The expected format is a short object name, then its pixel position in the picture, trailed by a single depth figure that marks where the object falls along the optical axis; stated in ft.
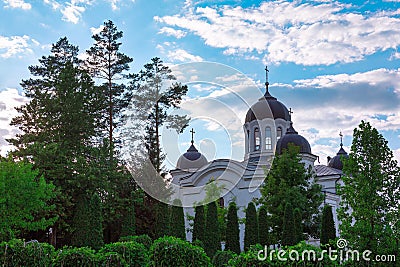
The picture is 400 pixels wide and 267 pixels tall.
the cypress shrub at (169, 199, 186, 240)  86.83
